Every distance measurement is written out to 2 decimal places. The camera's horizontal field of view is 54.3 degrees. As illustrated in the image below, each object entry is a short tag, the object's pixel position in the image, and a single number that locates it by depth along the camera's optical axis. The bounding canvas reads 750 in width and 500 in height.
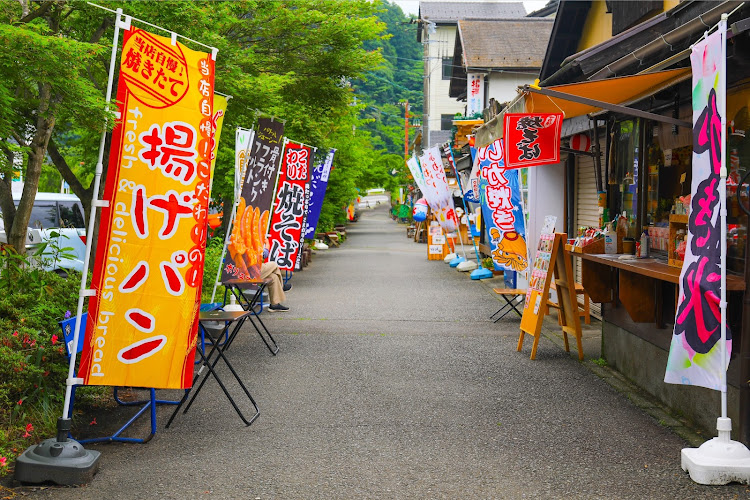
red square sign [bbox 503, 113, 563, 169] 9.10
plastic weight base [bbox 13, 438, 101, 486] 4.73
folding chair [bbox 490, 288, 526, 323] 11.41
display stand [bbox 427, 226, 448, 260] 24.56
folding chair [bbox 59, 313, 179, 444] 5.50
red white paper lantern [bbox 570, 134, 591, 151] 11.27
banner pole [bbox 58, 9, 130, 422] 4.96
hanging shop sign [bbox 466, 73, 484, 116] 29.59
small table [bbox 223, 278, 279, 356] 9.26
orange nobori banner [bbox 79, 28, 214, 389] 5.13
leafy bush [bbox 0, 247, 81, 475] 5.57
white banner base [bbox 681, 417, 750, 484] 4.71
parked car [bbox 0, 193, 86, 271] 14.05
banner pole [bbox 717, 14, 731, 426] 4.62
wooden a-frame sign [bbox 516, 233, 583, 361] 8.75
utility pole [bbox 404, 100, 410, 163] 56.31
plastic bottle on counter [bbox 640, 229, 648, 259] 7.42
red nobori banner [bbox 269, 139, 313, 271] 13.38
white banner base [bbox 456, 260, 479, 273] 20.33
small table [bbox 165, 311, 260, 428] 6.12
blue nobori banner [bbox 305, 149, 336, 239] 17.58
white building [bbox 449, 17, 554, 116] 29.34
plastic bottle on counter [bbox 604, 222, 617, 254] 7.93
